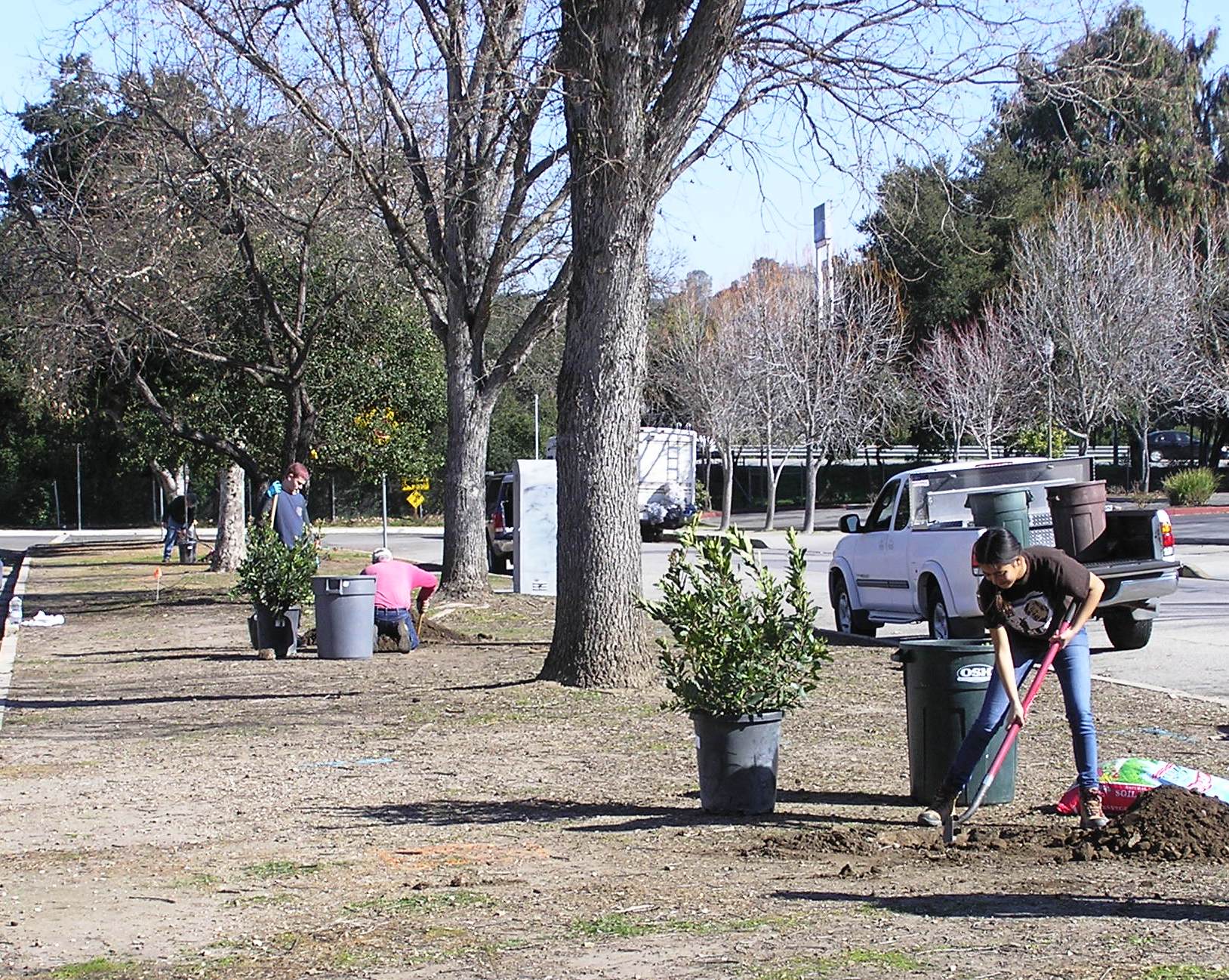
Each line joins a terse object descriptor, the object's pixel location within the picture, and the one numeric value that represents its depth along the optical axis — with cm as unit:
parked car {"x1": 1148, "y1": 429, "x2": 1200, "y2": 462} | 6388
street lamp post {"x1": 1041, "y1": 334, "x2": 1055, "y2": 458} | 4459
